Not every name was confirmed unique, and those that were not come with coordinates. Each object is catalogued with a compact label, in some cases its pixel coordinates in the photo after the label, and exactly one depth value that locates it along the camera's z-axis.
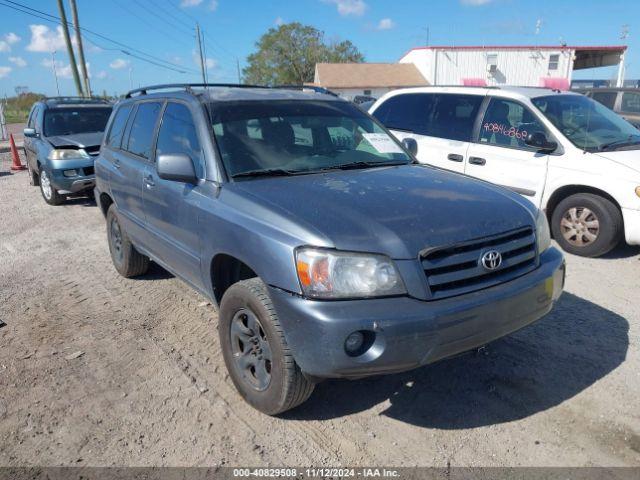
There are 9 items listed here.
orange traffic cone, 14.02
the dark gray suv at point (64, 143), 8.38
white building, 40.53
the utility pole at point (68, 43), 23.16
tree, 67.75
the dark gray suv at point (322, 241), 2.37
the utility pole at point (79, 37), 23.80
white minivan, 5.29
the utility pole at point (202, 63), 48.09
